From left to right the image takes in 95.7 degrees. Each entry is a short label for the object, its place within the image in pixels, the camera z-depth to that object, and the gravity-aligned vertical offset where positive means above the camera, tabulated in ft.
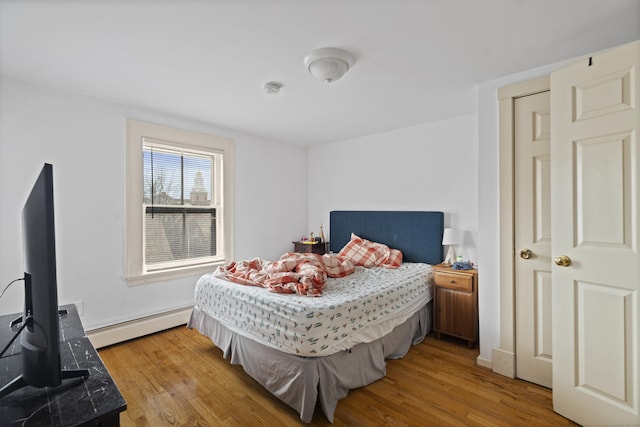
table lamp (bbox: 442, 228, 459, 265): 10.93 -1.11
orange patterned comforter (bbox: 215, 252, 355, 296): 7.75 -1.82
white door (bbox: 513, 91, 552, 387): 7.29 -0.64
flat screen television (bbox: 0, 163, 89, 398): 2.78 -0.88
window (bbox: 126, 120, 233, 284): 10.51 +0.50
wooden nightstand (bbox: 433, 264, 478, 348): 9.48 -3.07
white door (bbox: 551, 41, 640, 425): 5.39 -0.51
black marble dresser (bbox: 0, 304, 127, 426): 2.75 -1.94
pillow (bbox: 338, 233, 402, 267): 11.82 -1.74
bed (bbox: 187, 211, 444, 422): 6.29 -2.98
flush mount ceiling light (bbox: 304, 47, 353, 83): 6.76 +3.63
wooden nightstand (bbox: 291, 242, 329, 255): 15.18 -1.84
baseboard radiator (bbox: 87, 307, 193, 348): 9.54 -4.02
